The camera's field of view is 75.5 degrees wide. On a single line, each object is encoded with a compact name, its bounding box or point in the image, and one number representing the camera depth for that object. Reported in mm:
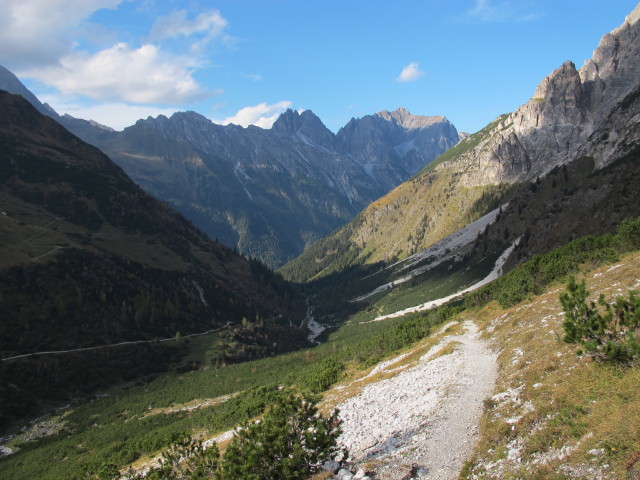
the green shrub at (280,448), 20547
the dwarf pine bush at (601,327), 21859
